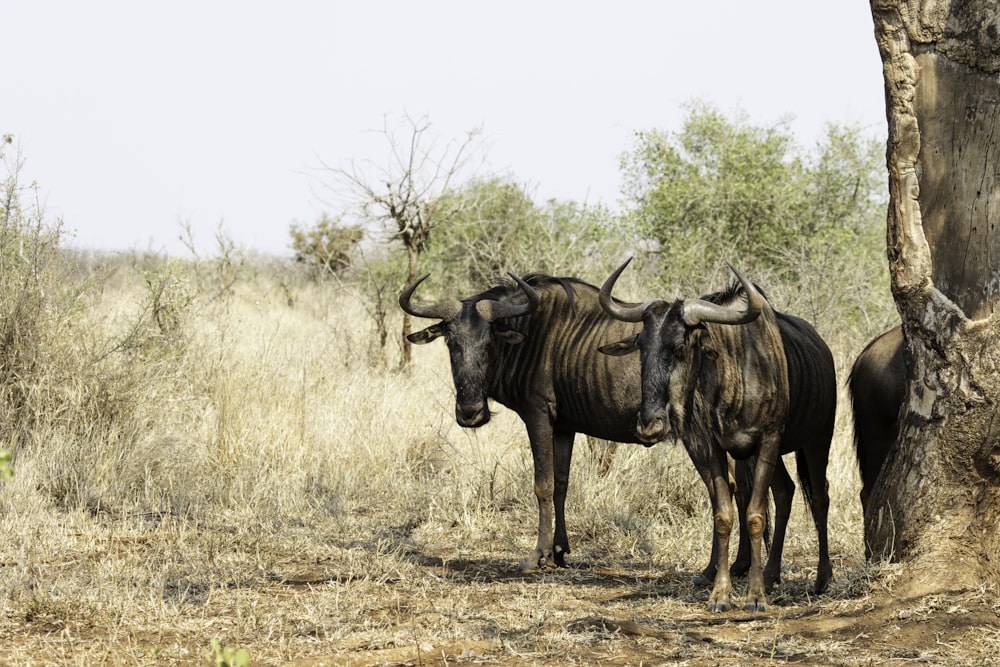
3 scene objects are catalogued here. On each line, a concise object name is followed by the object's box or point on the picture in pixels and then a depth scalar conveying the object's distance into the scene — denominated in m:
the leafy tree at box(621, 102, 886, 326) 32.97
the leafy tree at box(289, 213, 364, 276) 45.71
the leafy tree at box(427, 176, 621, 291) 33.25
